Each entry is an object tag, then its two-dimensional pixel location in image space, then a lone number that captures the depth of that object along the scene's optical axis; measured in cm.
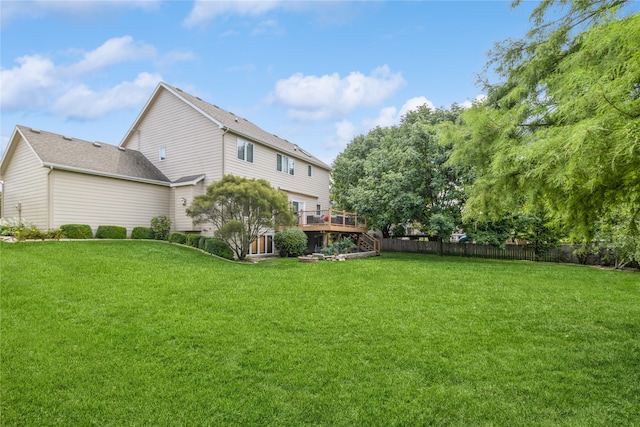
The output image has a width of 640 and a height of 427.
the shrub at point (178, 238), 1502
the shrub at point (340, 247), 1617
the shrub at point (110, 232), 1450
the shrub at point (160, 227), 1609
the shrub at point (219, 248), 1337
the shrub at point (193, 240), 1453
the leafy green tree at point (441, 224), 1666
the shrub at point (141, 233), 1561
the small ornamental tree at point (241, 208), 1273
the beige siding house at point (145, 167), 1426
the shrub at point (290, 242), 1692
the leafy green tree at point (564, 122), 225
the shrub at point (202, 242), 1411
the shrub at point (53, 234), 1291
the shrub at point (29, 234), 1239
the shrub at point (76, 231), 1350
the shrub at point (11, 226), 1338
